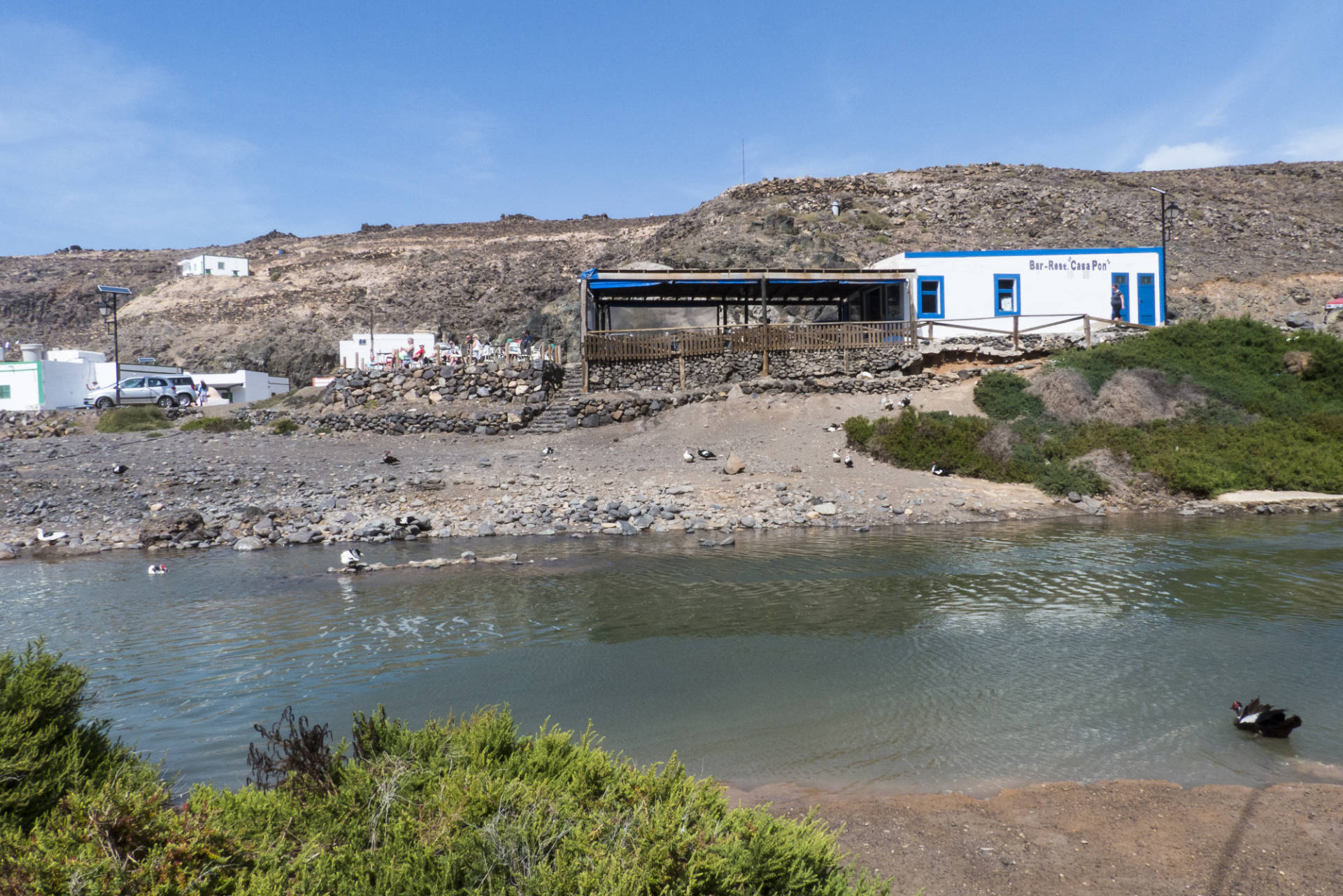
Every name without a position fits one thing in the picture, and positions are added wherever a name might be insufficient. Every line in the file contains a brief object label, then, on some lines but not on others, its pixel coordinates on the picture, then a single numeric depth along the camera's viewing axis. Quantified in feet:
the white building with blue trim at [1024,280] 97.45
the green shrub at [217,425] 91.91
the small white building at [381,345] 149.69
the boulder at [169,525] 57.77
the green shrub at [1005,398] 78.74
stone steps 85.76
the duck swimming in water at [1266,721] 20.81
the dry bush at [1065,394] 77.46
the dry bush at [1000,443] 71.56
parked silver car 123.95
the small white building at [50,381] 127.13
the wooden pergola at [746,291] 91.09
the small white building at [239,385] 148.25
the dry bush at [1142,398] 76.54
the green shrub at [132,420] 95.86
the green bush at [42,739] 11.94
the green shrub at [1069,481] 67.41
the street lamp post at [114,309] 118.83
